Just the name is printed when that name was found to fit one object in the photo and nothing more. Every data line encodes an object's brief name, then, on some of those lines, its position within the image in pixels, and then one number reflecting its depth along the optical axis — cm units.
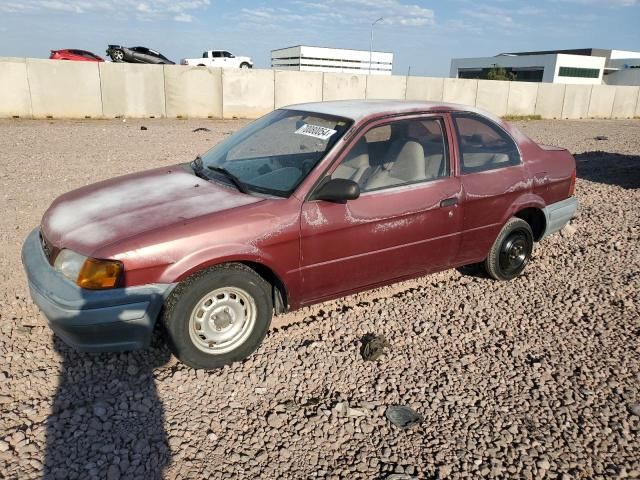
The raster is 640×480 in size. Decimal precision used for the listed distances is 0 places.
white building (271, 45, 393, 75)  8719
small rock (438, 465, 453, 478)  245
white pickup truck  3347
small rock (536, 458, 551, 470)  252
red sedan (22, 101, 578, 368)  290
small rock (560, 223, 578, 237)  608
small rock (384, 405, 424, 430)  283
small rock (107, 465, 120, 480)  237
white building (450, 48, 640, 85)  7612
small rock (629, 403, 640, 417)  294
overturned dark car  2559
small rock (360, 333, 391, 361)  345
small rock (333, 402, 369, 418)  288
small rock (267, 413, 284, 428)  277
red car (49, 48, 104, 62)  2322
